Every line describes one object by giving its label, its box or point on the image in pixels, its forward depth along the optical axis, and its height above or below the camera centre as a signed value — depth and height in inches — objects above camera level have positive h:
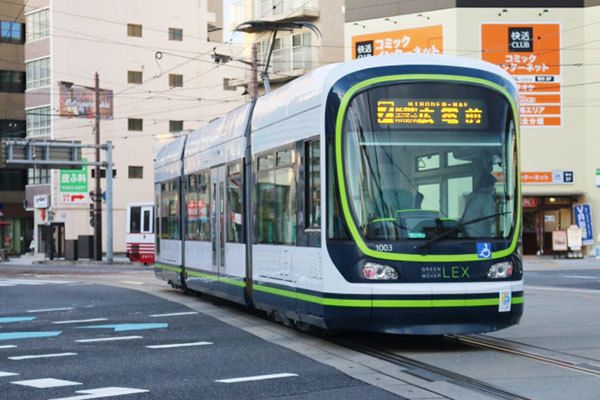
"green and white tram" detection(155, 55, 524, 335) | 445.1 +12.7
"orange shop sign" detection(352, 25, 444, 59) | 1825.8 +331.2
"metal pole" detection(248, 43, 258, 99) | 1525.1 +257.3
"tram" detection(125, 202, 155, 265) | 1914.4 -6.3
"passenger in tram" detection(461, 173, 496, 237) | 457.4 +9.2
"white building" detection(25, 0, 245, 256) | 2620.6 +383.5
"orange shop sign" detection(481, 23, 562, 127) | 1807.3 +285.2
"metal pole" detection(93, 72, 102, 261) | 2048.5 +32.4
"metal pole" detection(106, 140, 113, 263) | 1988.2 +60.2
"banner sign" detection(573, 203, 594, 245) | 1731.1 +5.9
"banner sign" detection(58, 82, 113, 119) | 2485.2 +311.2
